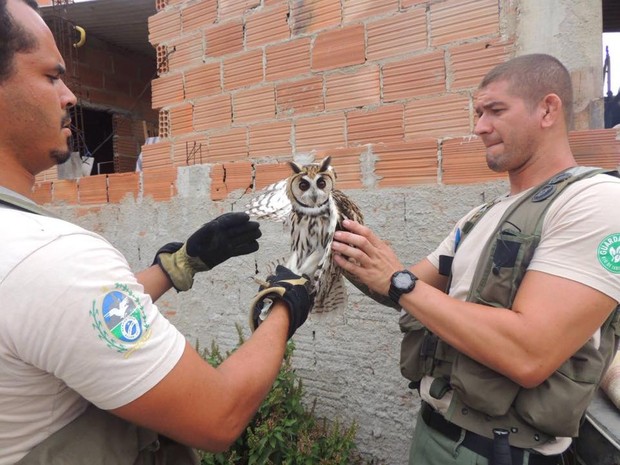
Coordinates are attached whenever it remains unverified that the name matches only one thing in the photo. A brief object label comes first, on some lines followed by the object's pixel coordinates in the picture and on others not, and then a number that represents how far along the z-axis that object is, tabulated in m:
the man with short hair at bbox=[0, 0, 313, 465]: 0.86
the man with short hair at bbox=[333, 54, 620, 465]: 1.18
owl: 1.50
